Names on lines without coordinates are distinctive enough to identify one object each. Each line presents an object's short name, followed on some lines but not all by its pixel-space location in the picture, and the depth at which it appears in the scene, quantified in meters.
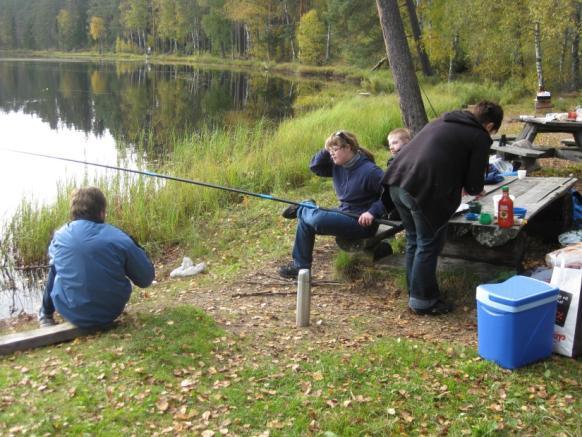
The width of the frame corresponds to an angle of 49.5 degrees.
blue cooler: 3.59
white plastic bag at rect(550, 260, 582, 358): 3.74
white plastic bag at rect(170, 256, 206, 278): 6.76
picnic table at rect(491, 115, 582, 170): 8.06
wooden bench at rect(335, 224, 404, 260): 5.28
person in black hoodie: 4.30
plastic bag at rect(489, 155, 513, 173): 7.08
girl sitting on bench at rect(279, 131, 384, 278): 5.13
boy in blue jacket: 4.20
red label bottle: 4.52
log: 4.11
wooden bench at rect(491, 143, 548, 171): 7.88
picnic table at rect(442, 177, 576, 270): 4.63
